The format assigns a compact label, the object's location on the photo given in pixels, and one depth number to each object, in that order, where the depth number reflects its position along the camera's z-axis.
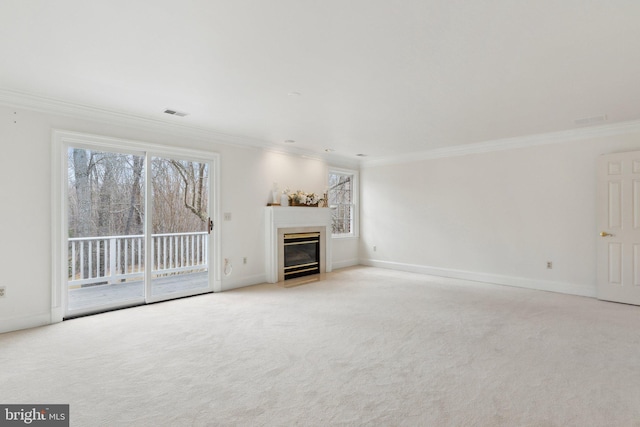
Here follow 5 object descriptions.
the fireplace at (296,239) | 5.89
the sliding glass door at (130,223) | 4.25
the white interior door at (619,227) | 4.46
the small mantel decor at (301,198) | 6.31
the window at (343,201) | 7.52
